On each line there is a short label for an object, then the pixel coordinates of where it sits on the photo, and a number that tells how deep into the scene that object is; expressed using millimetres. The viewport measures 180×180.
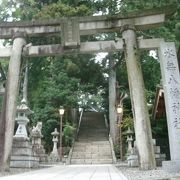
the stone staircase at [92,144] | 20125
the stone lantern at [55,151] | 20641
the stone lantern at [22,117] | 13507
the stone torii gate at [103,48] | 9281
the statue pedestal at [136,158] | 12109
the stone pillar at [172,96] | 8248
